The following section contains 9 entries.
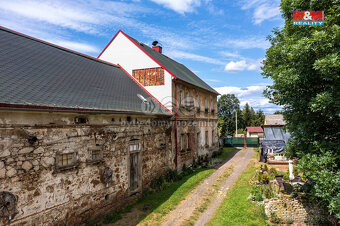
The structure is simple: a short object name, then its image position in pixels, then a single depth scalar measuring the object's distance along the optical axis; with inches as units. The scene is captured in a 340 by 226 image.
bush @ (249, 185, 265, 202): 370.0
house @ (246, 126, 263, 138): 1825.8
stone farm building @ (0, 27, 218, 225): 223.8
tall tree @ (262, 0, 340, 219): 227.3
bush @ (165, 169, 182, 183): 491.2
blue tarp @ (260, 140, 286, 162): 706.6
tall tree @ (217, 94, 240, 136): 2276.7
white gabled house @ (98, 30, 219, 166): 536.1
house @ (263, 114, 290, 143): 909.8
